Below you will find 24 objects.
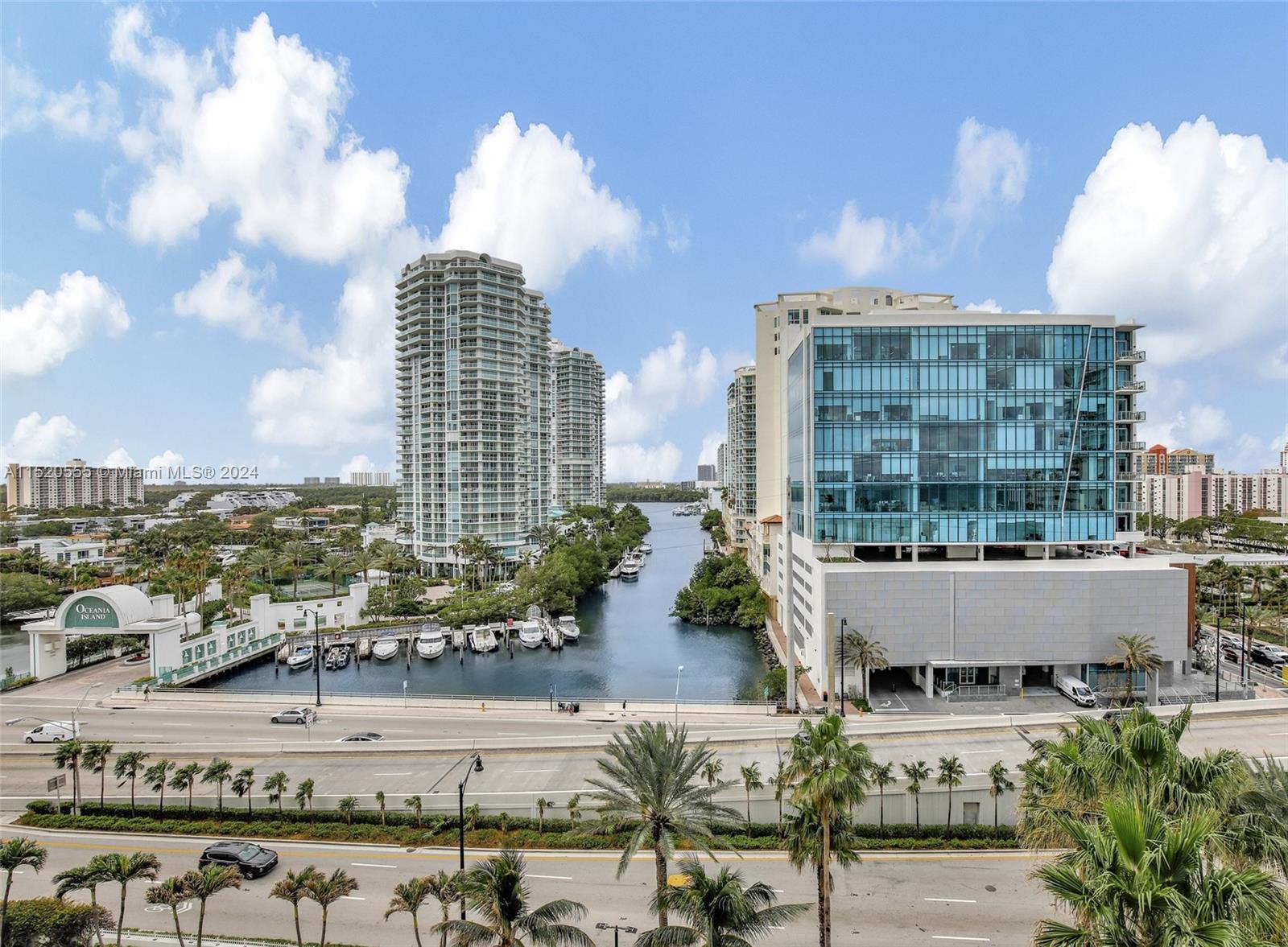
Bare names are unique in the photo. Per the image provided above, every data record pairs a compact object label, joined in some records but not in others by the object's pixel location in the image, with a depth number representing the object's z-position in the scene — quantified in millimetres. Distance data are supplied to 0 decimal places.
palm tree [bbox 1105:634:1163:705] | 37594
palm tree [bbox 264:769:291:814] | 25297
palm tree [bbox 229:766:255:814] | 25094
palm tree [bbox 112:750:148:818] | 25953
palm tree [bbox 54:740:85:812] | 25734
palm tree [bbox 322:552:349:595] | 82375
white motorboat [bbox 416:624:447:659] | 61219
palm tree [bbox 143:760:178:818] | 25453
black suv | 22016
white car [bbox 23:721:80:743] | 34875
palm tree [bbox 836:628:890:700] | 38188
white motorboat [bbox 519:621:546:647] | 65375
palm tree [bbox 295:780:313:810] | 25359
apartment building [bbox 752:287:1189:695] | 40062
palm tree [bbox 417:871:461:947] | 16109
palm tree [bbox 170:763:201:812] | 25297
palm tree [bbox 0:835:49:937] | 17656
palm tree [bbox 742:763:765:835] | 23719
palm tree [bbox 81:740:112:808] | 26281
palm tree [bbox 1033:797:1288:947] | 8102
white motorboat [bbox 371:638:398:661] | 61806
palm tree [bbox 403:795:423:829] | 24219
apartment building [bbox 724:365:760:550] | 92125
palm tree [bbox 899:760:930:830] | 23156
